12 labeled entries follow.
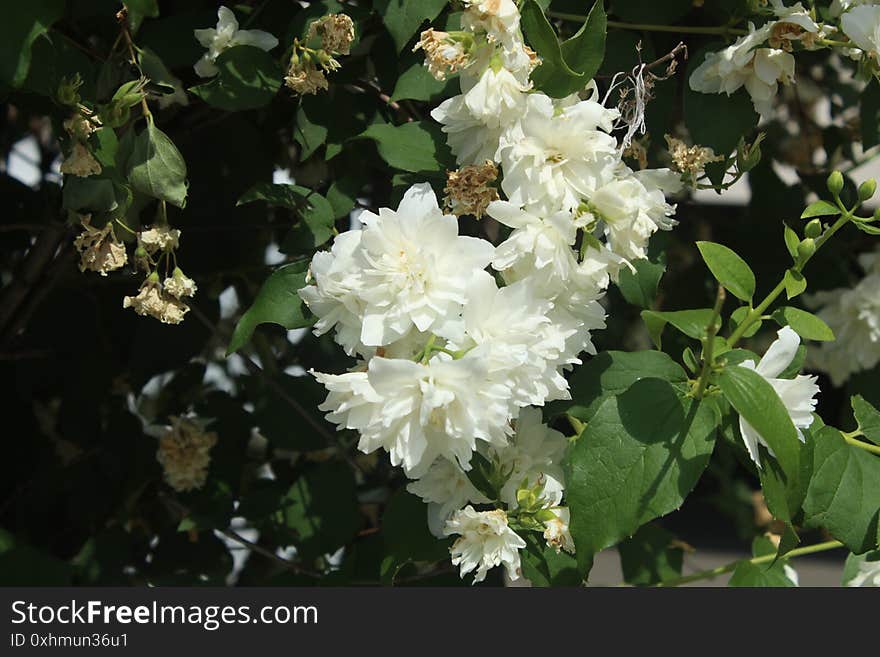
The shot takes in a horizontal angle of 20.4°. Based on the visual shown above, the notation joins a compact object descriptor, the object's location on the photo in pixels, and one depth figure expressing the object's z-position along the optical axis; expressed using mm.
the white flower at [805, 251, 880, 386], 937
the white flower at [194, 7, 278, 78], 778
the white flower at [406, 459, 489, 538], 760
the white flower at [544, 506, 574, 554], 739
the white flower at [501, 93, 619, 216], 719
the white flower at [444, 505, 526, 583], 735
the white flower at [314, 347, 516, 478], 693
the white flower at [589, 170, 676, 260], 721
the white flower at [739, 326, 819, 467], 738
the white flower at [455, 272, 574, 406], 702
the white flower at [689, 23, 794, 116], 769
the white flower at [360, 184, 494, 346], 702
